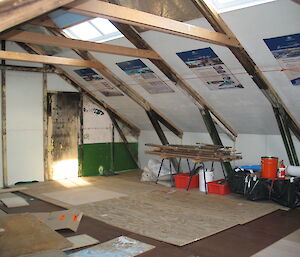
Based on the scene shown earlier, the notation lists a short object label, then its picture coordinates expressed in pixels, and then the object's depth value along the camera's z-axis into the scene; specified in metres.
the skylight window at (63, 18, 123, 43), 5.20
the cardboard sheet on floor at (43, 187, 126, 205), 5.57
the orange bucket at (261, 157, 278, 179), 5.26
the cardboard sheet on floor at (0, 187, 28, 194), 6.16
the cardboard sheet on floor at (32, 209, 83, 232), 4.12
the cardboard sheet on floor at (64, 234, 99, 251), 3.56
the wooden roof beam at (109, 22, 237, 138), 4.97
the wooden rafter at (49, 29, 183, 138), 6.27
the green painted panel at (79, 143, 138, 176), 7.97
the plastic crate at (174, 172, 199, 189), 6.41
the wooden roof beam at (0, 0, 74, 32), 1.54
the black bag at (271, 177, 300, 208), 4.95
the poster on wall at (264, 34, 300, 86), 3.93
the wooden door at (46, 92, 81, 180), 7.40
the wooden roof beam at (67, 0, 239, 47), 3.03
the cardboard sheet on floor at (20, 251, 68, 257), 3.21
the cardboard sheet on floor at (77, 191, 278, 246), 4.03
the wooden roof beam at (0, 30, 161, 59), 4.43
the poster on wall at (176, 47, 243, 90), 4.75
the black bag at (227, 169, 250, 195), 5.38
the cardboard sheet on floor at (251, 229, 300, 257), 3.38
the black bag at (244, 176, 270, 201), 5.19
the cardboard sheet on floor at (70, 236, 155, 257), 3.36
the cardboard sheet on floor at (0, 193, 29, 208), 5.26
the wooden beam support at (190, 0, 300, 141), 3.98
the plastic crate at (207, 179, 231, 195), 5.82
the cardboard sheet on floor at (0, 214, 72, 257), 3.33
